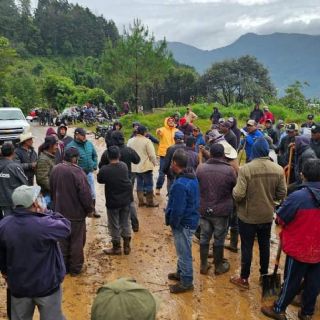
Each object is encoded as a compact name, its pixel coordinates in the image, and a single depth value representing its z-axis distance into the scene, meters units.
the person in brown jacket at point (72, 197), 5.57
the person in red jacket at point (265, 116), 13.27
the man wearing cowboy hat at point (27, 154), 6.85
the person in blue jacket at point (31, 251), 3.41
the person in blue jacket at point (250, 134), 8.74
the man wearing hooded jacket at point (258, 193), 5.14
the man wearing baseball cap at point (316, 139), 6.93
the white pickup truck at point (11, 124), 16.40
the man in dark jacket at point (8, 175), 5.86
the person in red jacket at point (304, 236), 4.28
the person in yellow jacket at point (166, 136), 9.21
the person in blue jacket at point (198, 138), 9.30
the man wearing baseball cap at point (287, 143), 8.24
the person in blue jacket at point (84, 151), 7.27
